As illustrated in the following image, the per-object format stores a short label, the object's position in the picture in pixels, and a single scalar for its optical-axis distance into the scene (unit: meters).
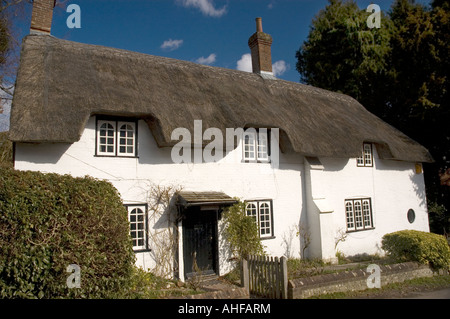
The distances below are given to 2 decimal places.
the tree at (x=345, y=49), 24.33
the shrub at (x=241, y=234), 10.32
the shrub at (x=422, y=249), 10.34
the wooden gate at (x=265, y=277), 7.78
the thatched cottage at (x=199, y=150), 8.88
